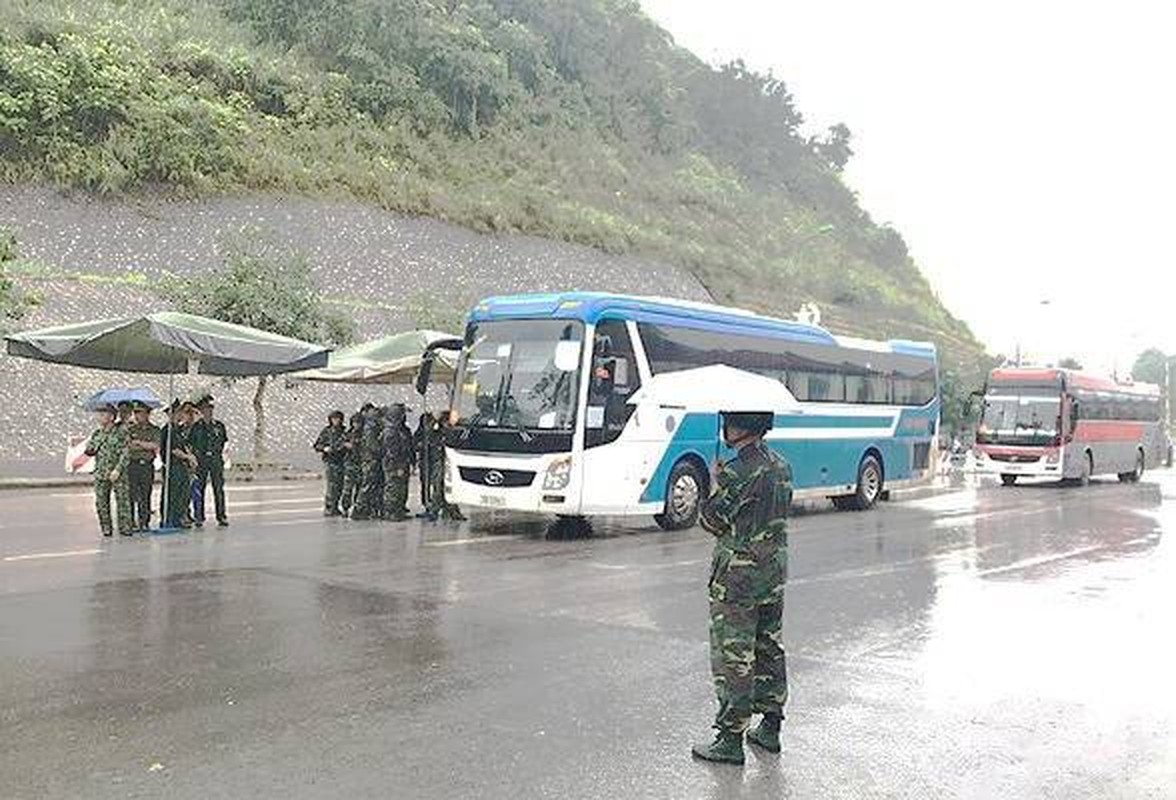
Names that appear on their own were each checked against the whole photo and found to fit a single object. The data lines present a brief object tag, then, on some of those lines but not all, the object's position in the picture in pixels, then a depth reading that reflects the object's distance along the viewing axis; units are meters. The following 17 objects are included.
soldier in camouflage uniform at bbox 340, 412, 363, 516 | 17.06
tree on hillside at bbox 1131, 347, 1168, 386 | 148.75
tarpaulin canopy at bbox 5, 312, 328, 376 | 14.74
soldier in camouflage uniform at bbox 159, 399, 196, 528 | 14.83
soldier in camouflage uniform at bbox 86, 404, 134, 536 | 13.77
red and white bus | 27.64
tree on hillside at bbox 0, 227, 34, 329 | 22.41
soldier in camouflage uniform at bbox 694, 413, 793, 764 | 5.60
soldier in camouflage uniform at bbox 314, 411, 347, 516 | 17.25
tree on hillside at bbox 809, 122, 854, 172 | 100.44
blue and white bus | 14.84
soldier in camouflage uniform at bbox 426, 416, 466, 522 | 16.95
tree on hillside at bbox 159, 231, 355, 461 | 26.83
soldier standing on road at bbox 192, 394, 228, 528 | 15.52
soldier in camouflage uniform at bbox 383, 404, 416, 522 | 16.73
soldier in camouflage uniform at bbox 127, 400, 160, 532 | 14.01
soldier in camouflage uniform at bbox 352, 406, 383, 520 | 16.89
